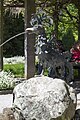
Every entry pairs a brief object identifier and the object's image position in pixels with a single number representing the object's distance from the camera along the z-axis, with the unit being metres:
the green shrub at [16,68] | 13.10
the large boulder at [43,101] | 5.55
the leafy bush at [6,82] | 9.57
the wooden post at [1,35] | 11.48
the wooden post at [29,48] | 10.76
